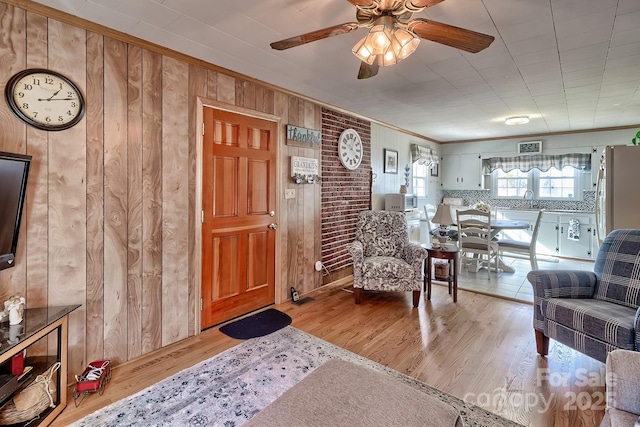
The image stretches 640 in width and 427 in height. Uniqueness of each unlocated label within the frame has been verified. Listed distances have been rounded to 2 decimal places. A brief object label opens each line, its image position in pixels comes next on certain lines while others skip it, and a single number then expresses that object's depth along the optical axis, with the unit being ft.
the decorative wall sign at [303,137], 11.55
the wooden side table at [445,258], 11.50
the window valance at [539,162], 18.72
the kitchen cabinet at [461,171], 22.45
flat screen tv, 5.35
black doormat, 9.03
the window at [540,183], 19.58
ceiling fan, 4.94
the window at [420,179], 20.85
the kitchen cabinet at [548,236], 19.04
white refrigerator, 9.34
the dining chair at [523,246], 14.24
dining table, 14.51
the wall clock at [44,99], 5.92
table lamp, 11.85
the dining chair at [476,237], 13.85
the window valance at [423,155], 19.71
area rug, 5.67
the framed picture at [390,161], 17.24
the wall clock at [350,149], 14.03
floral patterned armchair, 11.01
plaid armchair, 6.14
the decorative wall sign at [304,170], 11.71
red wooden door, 9.22
